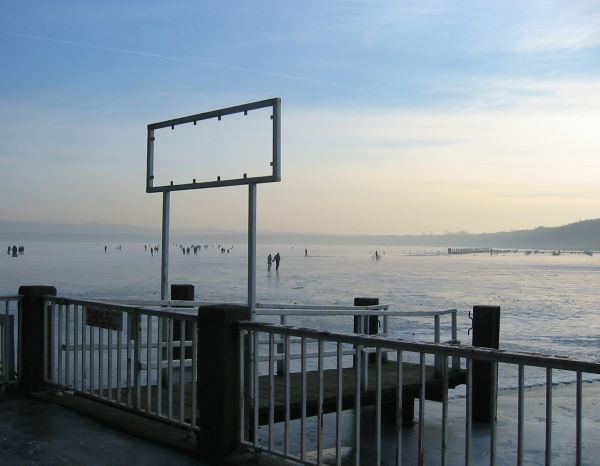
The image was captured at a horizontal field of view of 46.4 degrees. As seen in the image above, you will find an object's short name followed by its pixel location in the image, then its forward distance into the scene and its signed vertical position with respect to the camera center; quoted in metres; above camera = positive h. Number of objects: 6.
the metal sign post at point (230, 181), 6.73 +0.61
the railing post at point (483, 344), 10.70 -1.56
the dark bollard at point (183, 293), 11.42 -0.89
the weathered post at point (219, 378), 5.52 -1.10
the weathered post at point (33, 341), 7.80 -1.15
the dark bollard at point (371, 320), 11.51 -1.35
